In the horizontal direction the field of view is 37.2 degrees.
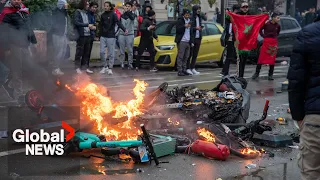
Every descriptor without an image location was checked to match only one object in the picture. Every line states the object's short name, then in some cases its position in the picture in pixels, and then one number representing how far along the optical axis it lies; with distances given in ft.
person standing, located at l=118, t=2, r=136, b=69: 47.14
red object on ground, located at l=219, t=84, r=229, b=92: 25.06
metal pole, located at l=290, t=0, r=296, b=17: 96.91
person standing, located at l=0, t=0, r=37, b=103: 29.17
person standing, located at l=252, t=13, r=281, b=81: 43.16
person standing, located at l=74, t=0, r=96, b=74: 42.11
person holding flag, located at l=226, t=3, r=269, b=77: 40.70
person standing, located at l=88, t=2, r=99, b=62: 43.09
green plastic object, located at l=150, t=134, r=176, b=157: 18.84
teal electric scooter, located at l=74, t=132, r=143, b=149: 18.10
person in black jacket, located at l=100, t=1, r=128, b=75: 44.09
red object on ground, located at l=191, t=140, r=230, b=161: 18.86
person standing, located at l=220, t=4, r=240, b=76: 41.29
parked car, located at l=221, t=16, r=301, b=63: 60.66
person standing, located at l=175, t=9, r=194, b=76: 44.14
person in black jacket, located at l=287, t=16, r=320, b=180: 11.57
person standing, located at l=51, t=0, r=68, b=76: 38.91
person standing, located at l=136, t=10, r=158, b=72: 47.43
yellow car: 48.29
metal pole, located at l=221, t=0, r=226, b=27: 78.30
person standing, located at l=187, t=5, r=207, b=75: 45.32
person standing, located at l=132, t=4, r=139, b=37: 48.96
